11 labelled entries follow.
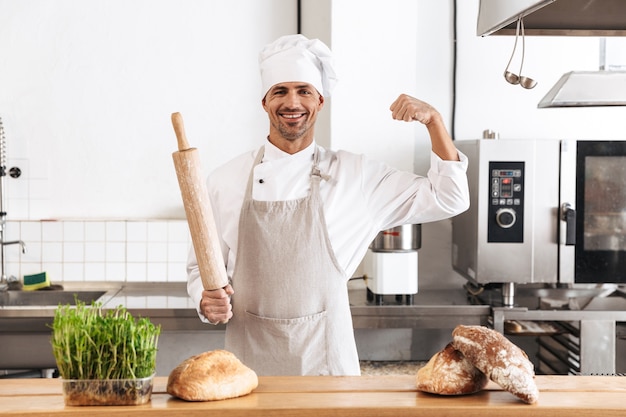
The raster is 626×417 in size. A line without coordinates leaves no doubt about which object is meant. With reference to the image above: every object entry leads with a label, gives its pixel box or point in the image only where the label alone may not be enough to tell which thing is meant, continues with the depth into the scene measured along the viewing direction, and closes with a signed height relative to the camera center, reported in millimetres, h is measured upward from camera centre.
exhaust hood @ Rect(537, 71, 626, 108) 2924 +490
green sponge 3467 -334
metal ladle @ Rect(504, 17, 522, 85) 1833 +329
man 2209 -8
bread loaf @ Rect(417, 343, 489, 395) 1536 -330
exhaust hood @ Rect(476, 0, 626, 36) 1536 +445
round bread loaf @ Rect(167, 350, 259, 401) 1482 -333
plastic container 1420 -340
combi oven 3104 +16
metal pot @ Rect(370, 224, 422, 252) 3199 -115
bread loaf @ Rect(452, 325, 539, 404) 1480 -289
